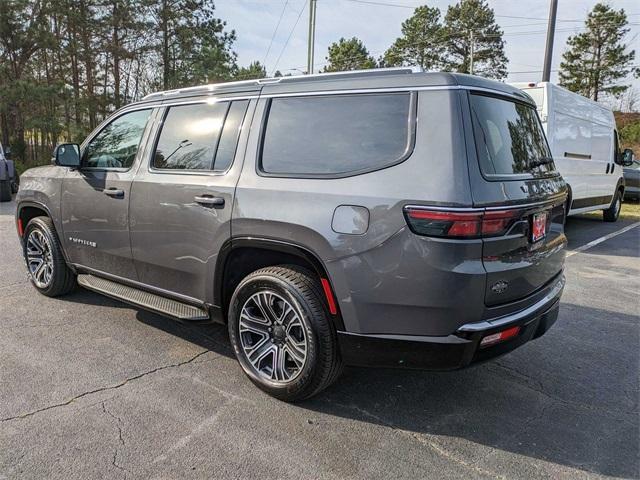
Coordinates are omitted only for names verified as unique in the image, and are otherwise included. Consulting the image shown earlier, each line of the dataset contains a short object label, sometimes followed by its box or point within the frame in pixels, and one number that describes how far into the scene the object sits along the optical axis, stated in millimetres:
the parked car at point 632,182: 15734
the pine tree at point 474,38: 43156
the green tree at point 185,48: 24078
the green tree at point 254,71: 43719
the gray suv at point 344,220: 2422
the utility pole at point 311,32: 19141
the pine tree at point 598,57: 37531
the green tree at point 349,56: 48878
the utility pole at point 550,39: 11609
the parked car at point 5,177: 12576
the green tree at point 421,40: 45594
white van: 8023
